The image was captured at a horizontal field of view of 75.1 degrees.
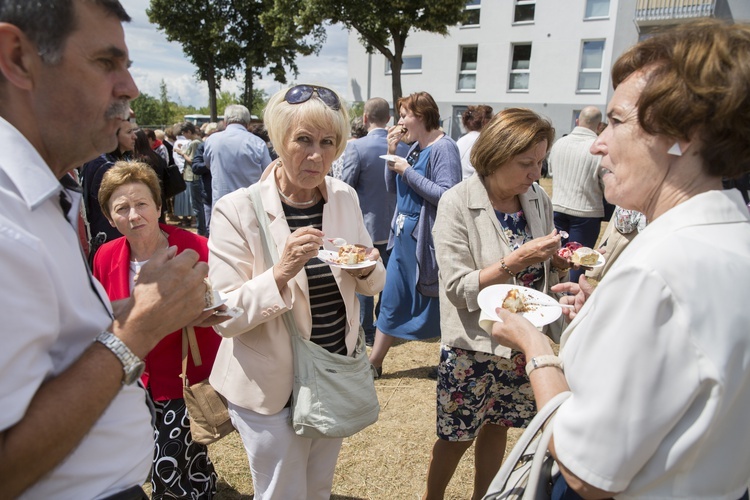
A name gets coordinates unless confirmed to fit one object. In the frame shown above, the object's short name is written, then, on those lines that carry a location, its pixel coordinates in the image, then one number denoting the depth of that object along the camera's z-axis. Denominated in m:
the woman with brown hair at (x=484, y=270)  2.40
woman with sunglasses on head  1.86
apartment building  20.59
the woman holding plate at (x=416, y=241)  4.00
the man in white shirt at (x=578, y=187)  5.36
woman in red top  2.41
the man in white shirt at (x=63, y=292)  0.84
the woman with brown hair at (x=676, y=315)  1.01
